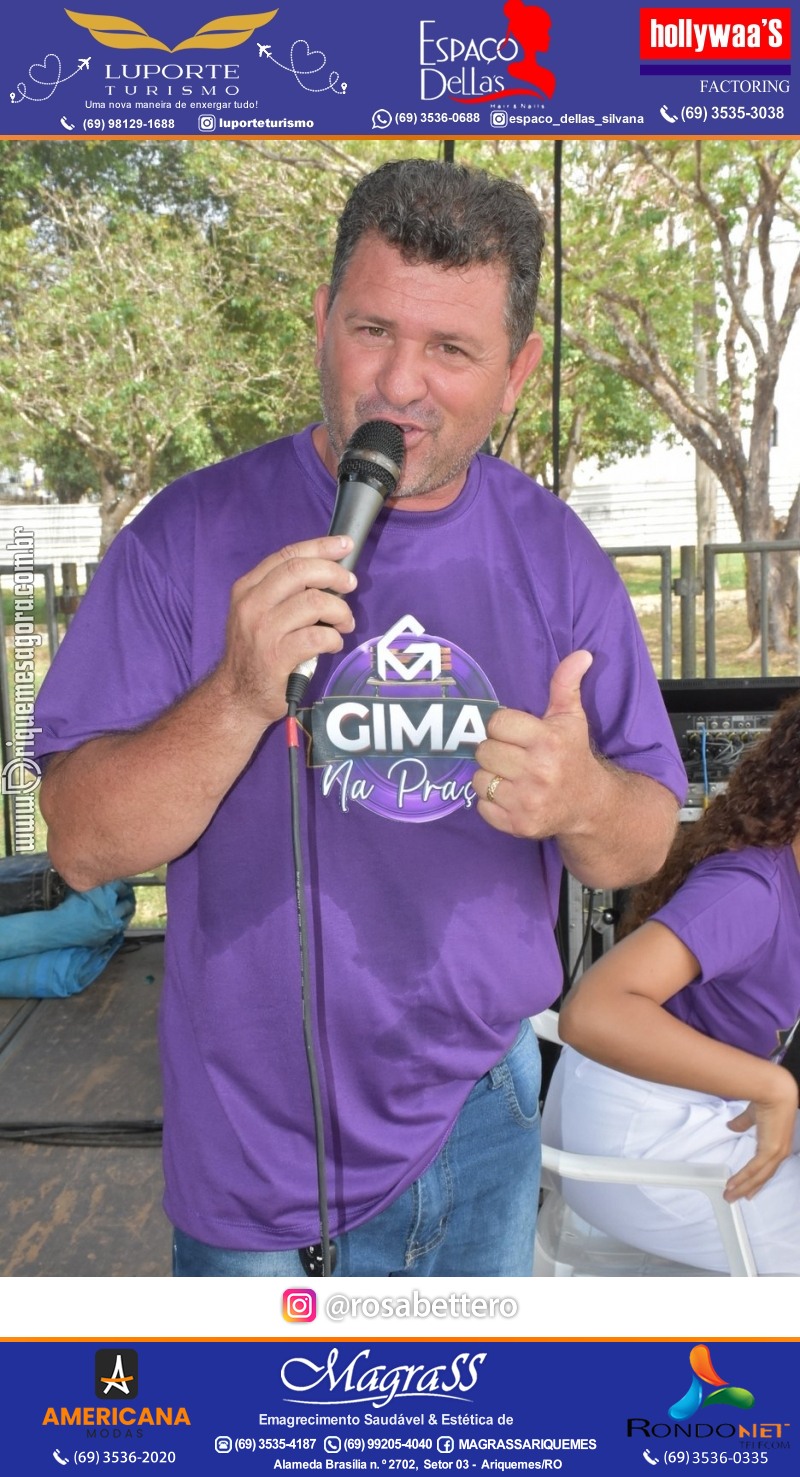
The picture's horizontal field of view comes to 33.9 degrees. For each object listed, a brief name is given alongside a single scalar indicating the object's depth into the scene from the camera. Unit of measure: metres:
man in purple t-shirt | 1.22
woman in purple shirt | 1.92
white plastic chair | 1.92
